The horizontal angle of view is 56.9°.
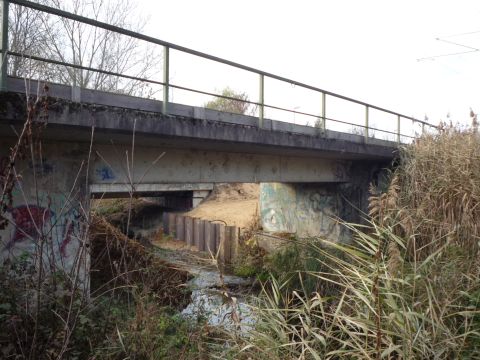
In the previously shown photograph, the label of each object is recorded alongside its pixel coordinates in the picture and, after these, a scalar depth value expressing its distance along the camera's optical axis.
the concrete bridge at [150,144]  5.50
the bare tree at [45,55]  5.53
